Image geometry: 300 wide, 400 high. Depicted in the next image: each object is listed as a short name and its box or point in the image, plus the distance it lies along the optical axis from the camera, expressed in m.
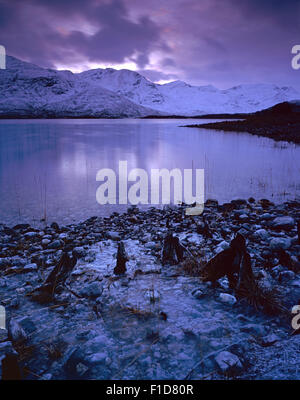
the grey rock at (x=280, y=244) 5.44
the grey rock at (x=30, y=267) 5.02
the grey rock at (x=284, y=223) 6.81
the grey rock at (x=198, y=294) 4.11
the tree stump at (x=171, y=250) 5.31
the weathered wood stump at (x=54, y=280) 4.10
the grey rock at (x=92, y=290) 4.18
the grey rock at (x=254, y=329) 3.24
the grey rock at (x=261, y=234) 6.18
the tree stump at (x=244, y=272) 4.04
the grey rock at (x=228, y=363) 2.75
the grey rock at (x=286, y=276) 4.43
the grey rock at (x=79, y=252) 5.70
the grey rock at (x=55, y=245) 6.16
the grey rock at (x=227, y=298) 3.87
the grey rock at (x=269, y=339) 3.07
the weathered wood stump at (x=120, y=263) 4.95
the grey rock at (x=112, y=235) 6.71
